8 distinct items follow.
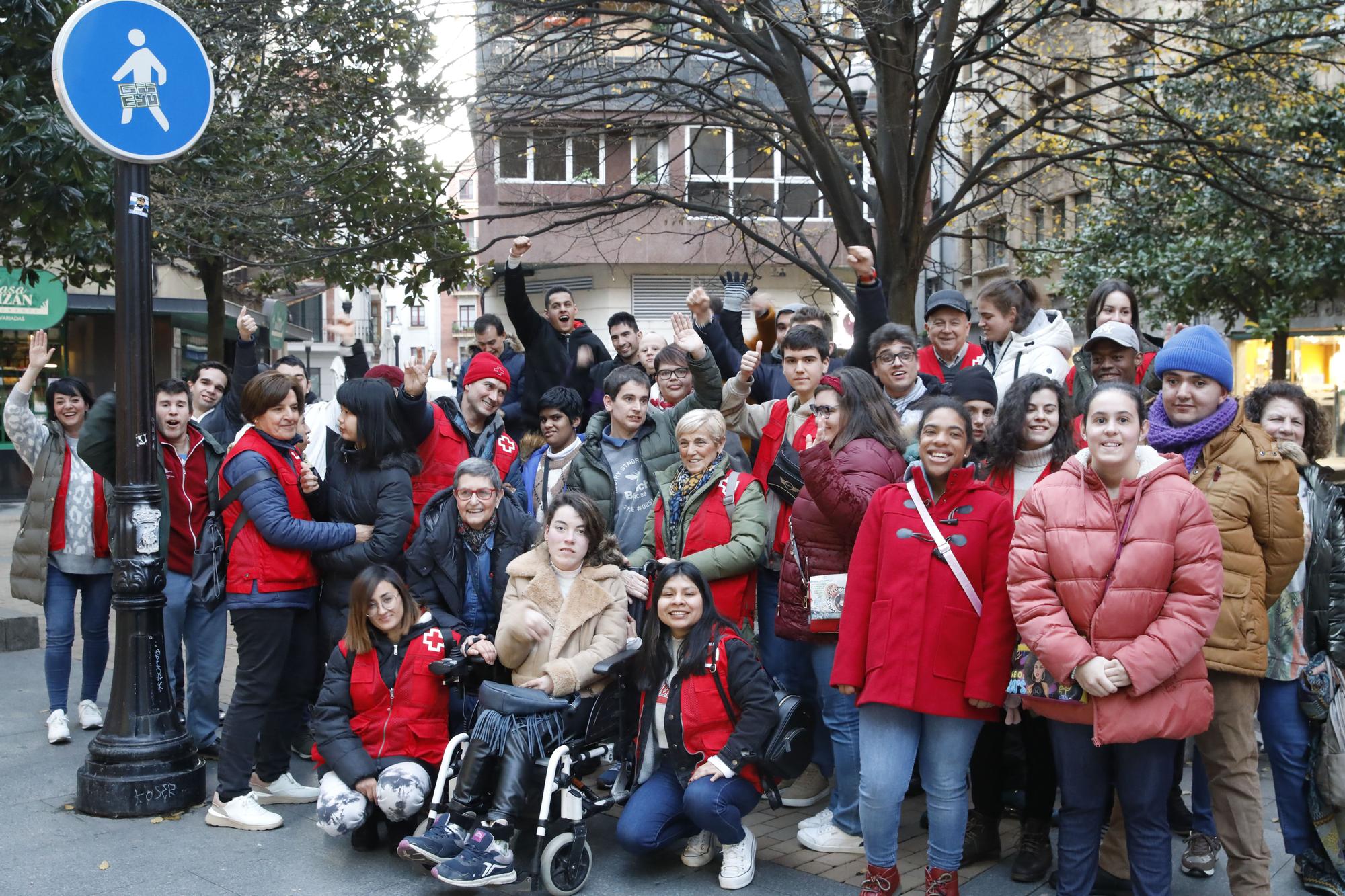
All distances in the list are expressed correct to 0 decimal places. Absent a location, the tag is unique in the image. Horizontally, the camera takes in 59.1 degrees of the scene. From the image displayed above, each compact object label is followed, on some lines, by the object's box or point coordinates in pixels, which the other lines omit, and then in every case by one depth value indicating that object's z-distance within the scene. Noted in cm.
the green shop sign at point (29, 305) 1692
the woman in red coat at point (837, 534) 492
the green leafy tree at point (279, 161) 790
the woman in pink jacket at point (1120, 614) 383
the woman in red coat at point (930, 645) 424
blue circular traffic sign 539
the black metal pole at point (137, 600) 552
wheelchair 458
